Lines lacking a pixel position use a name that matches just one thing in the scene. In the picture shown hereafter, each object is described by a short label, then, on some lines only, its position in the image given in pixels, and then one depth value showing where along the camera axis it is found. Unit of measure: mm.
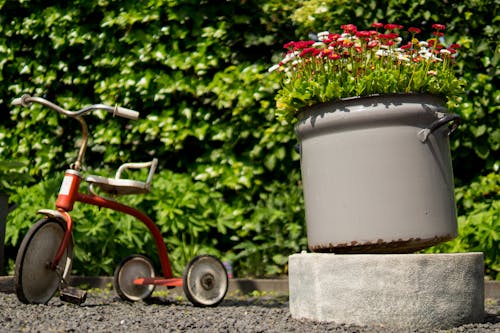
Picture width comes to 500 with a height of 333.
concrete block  3018
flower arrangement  3229
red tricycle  3617
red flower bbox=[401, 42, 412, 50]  3414
